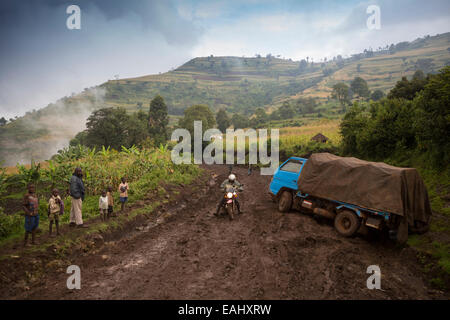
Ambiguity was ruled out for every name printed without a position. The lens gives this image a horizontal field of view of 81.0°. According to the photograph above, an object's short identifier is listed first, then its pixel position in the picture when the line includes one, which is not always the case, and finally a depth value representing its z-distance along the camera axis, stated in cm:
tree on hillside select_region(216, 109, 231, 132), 7406
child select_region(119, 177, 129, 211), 1157
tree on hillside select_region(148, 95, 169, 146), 4650
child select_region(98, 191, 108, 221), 1024
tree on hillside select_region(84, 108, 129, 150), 3412
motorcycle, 1130
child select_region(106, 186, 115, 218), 1057
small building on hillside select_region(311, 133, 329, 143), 2964
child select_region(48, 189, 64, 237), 837
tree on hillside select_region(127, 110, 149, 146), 3656
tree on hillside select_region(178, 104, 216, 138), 4522
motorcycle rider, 1133
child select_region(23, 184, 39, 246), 754
